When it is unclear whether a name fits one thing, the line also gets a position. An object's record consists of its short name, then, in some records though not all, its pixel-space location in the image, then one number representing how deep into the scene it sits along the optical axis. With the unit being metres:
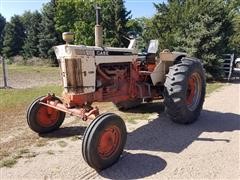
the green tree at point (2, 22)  38.08
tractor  2.50
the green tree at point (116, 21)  15.16
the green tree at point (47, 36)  20.40
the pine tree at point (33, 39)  22.52
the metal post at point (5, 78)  6.97
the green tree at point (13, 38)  25.81
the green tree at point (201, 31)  7.61
